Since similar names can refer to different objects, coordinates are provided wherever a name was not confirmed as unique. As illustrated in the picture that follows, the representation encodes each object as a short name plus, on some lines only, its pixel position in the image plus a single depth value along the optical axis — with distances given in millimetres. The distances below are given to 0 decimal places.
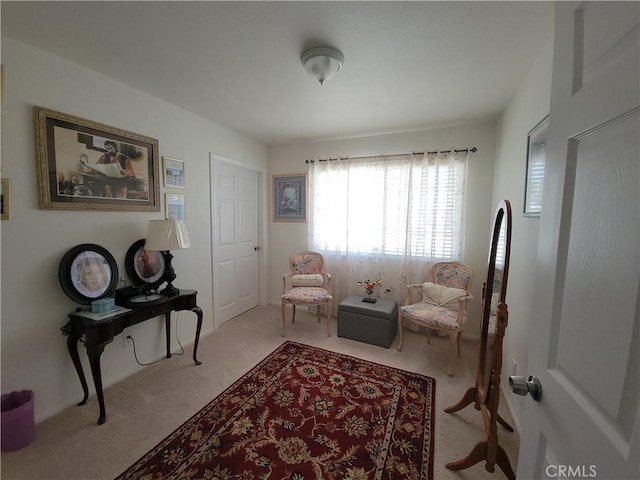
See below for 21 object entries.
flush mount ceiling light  1623
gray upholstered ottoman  2807
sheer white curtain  3000
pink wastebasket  1481
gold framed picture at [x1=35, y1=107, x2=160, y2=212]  1736
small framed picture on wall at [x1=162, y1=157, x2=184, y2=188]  2508
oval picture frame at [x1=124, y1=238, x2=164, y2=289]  2199
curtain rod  2883
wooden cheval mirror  1318
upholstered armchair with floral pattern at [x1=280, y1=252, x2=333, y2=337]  3068
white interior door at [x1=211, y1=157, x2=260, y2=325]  3188
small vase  3076
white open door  495
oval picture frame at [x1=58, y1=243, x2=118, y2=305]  1804
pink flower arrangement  3092
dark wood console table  1711
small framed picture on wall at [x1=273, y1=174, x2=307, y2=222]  3775
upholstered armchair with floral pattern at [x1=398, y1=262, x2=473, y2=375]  2402
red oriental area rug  1441
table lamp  2152
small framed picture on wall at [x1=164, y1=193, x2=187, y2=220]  2541
